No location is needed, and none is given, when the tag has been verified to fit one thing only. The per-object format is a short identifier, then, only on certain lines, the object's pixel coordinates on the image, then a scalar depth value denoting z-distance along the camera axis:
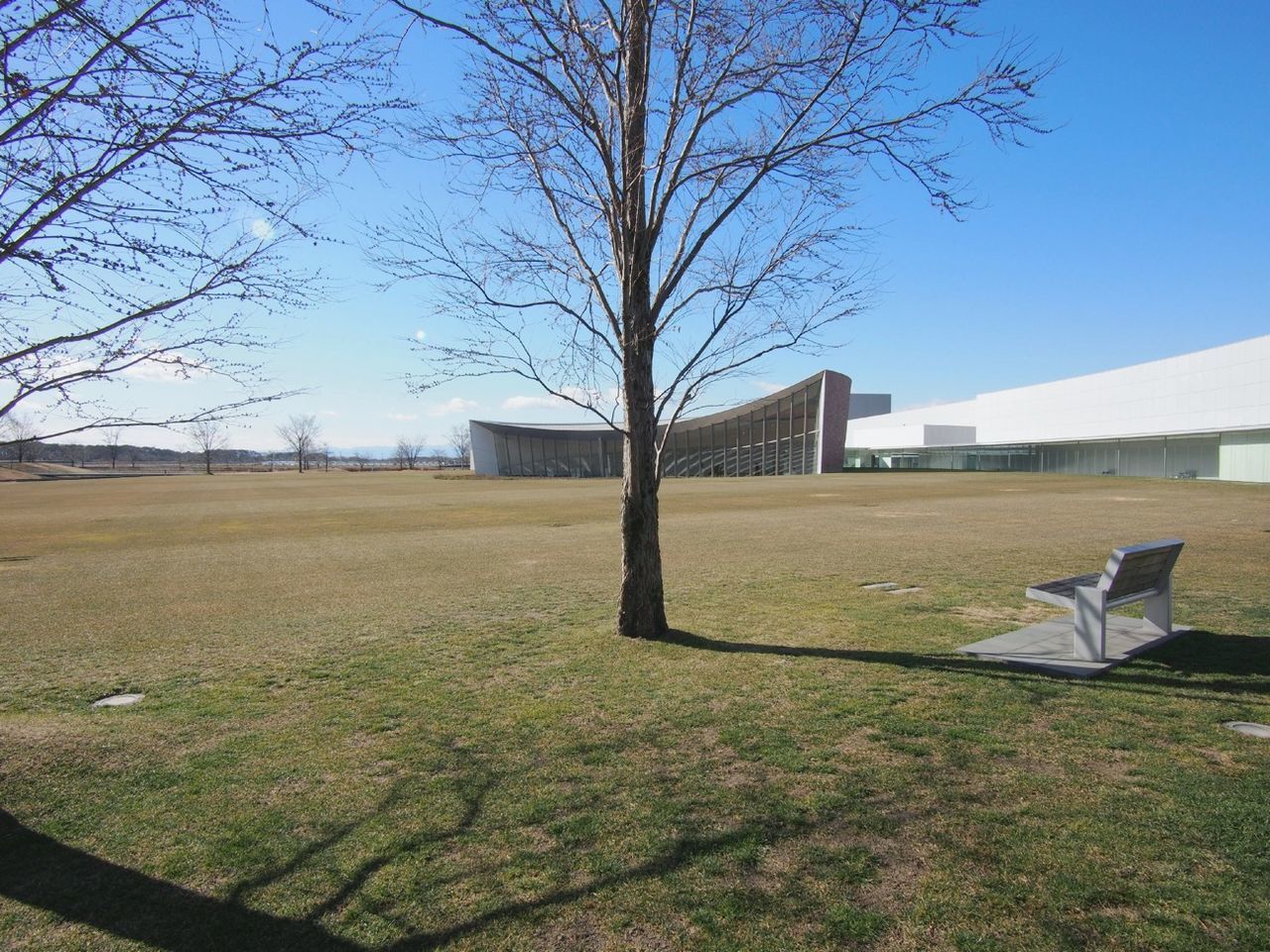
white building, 38.62
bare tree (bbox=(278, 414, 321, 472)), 119.81
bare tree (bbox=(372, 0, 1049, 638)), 6.75
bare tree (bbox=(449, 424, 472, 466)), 161.90
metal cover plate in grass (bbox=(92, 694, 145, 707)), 6.31
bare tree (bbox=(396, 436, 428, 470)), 148.02
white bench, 6.38
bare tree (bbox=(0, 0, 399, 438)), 3.49
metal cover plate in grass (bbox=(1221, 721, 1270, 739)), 4.90
